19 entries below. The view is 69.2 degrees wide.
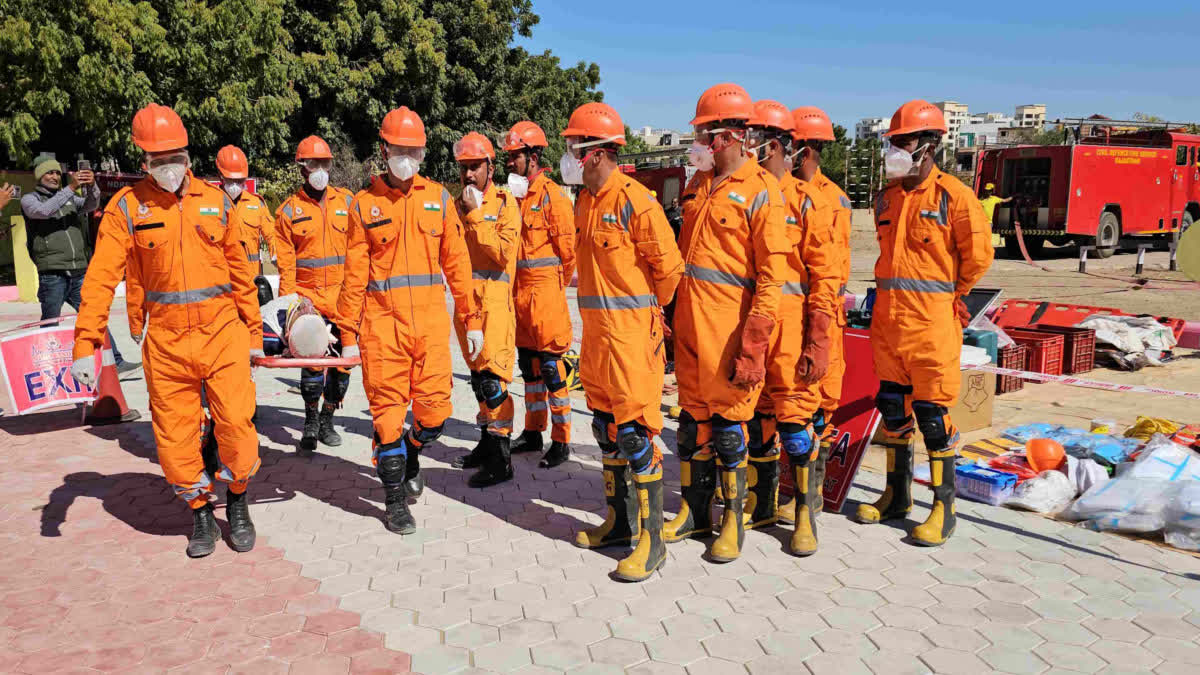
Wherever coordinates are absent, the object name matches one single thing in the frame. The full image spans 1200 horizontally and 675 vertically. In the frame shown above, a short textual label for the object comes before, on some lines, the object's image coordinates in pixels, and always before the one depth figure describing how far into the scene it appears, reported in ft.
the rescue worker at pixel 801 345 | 14.48
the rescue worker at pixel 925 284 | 14.96
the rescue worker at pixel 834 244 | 15.76
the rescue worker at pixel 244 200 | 22.85
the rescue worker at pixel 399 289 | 15.64
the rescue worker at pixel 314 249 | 21.71
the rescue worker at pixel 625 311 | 13.66
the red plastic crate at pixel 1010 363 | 25.94
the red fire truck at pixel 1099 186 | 69.10
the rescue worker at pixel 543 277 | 19.02
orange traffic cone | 24.30
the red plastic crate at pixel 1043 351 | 27.48
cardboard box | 22.57
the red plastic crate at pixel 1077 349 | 28.68
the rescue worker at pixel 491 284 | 18.24
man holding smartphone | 25.13
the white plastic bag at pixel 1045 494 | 16.89
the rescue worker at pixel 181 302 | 14.61
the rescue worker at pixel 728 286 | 13.51
